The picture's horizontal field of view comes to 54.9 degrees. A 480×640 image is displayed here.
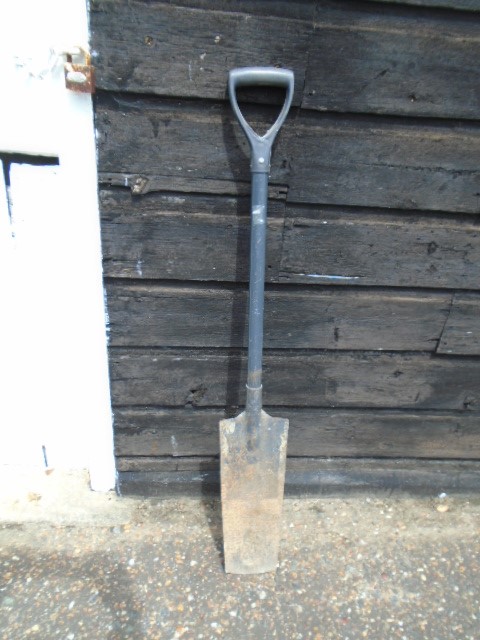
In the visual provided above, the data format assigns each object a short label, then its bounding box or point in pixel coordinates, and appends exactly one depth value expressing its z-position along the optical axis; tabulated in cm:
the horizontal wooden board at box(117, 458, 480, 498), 193
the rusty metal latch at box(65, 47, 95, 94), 131
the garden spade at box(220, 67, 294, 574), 155
